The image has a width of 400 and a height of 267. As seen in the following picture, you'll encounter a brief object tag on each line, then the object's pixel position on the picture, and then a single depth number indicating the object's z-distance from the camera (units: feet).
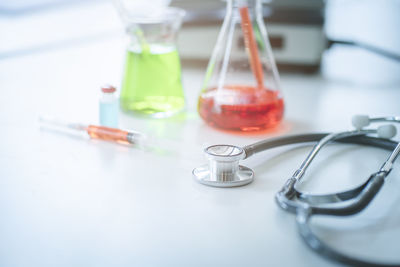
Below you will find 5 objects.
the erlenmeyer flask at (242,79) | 2.49
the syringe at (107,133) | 2.37
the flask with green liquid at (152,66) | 2.73
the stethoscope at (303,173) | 1.54
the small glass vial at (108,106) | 2.54
